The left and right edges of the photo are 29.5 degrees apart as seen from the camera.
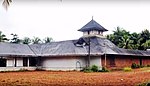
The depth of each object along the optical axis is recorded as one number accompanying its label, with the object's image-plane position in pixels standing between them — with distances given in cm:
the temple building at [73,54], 3525
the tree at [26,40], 6810
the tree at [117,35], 5698
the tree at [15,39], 6322
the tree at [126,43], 5072
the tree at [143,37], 5348
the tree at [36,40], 7209
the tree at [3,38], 5894
